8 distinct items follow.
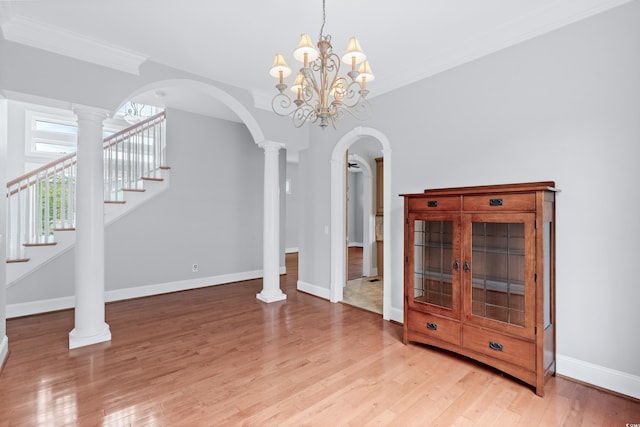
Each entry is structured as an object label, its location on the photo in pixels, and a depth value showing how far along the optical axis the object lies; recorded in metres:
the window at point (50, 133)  5.16
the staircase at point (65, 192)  4.19
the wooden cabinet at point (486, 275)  2.42
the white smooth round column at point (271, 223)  4.84
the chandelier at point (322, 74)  2.07
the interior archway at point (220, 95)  3.65
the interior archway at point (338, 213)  4.69
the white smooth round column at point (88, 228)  3.22
